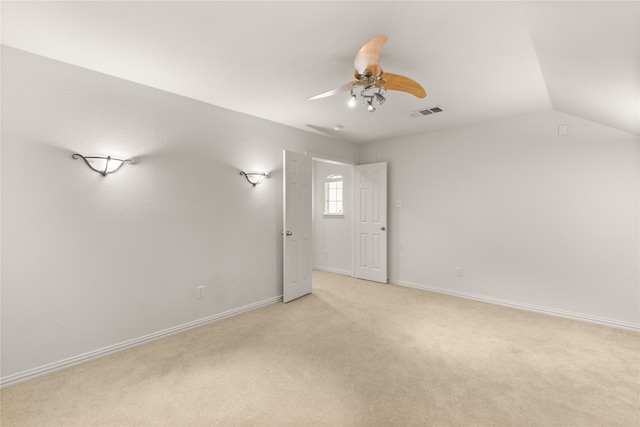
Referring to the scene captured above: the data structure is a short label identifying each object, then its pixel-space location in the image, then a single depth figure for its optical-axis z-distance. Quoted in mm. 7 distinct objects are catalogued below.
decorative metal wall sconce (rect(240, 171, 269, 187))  3752
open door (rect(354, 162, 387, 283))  5102
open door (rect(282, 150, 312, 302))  4113
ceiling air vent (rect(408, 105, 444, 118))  3574
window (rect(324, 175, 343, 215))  6035
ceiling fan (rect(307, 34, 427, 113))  1872
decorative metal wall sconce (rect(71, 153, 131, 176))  2531
